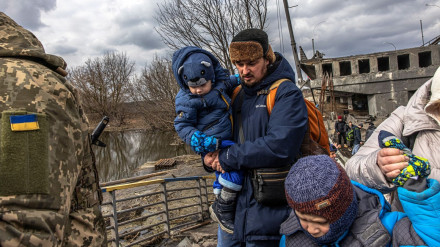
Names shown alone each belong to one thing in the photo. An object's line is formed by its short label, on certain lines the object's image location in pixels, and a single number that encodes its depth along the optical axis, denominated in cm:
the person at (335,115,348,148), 1337
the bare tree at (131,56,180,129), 2417
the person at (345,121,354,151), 1244
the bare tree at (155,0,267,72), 911
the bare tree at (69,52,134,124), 4594
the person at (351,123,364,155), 1185
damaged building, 2130
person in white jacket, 134
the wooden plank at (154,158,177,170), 1666
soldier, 101
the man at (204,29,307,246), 171
